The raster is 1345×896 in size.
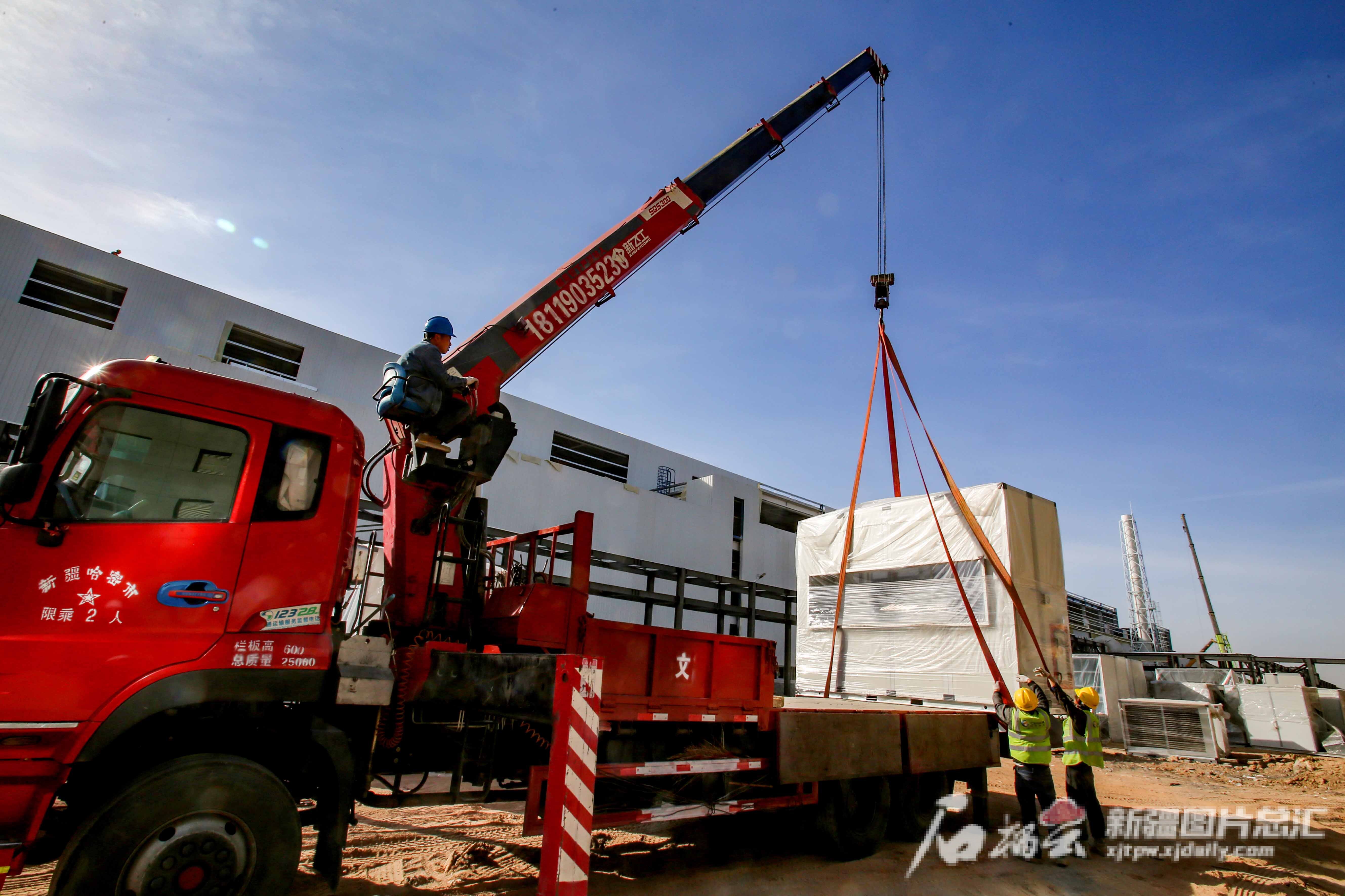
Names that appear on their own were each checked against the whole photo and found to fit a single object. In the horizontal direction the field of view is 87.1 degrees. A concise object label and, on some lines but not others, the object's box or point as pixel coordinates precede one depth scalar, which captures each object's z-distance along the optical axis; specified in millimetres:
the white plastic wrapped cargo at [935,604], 9312
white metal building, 16469
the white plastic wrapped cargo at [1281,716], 15430
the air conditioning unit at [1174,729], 13766
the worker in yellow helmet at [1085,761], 6879
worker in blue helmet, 5012
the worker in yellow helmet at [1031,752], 6715
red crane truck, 3096
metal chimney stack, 51469
